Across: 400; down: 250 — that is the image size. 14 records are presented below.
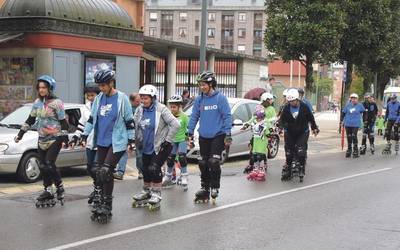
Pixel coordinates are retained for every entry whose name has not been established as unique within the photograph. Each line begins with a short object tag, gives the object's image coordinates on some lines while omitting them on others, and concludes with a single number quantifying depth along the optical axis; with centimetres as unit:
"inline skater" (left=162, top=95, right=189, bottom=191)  1111
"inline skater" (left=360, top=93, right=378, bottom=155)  1898
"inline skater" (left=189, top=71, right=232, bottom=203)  927
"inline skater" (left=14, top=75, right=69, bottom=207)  877
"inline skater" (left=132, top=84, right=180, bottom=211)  869
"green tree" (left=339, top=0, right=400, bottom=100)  2575
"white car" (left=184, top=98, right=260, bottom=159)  1583
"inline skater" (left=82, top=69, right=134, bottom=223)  794
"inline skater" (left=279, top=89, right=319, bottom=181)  1232
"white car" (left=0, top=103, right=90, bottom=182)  1092
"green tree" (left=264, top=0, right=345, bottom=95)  2236
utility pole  1867
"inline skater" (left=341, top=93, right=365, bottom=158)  1764
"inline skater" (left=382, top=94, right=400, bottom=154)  1916
